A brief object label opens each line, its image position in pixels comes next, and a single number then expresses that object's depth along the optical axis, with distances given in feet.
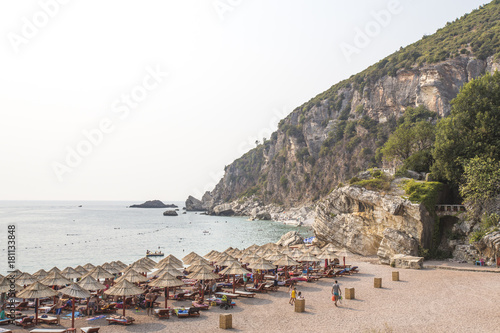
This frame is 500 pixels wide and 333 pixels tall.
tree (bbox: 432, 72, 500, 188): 113.91
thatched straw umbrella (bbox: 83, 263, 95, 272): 87.68
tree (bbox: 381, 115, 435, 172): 158.20
